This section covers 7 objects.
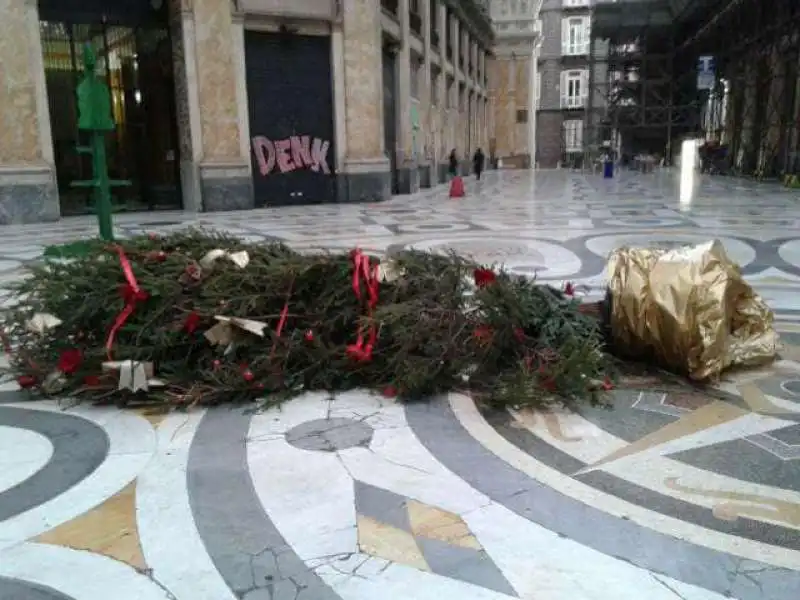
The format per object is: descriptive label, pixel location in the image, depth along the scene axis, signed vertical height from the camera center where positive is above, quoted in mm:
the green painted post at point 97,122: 6348 +402
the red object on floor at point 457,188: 18791 -791
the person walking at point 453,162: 28031 -126
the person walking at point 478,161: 28980 -83
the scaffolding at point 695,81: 23703 +3523
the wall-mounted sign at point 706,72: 30281 +3731
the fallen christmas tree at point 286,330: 3355 -866
